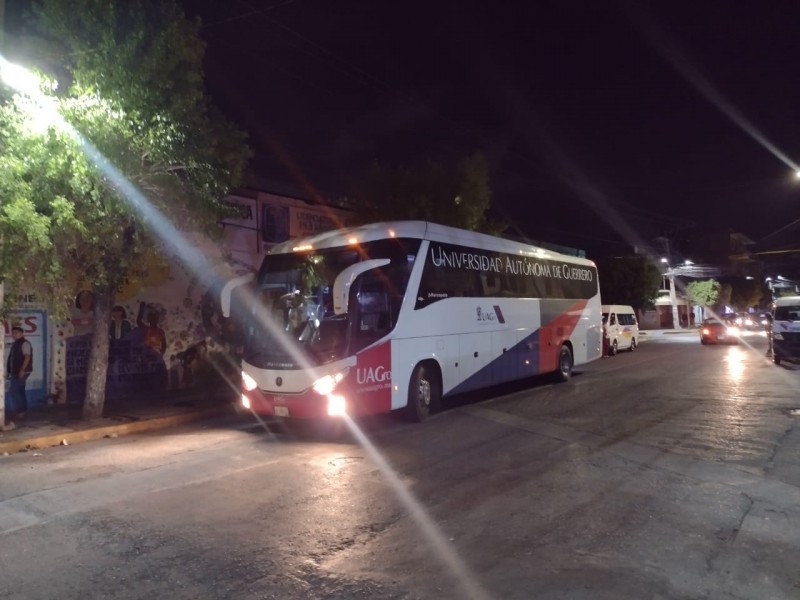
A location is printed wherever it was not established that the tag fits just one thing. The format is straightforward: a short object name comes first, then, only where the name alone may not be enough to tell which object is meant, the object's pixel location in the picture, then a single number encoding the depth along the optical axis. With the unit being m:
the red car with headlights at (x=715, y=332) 31.14
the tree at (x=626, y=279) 43.62
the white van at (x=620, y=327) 27.97
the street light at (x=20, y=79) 9.64
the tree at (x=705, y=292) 55.06
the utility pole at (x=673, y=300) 51.31
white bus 9.95
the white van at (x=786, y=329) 19.53
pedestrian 12.43
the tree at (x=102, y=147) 9.62
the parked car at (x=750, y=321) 53.38
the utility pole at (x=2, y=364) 10.38
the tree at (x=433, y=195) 20.42
